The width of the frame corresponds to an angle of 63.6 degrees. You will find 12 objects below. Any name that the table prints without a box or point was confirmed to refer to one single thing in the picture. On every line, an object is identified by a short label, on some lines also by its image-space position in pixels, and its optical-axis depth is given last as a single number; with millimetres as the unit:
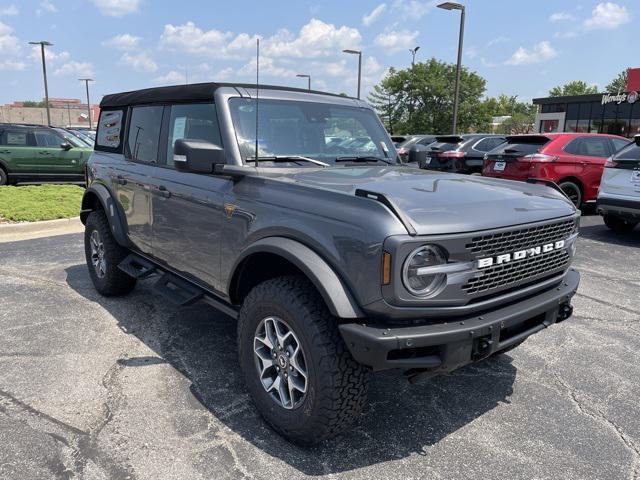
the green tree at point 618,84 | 79988
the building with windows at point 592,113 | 30531
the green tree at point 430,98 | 36438
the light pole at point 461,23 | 16922
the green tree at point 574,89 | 82312
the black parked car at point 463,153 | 13211
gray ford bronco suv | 2328
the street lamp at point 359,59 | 27656
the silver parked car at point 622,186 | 7520
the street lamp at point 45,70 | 32281
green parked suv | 12680
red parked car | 9367
